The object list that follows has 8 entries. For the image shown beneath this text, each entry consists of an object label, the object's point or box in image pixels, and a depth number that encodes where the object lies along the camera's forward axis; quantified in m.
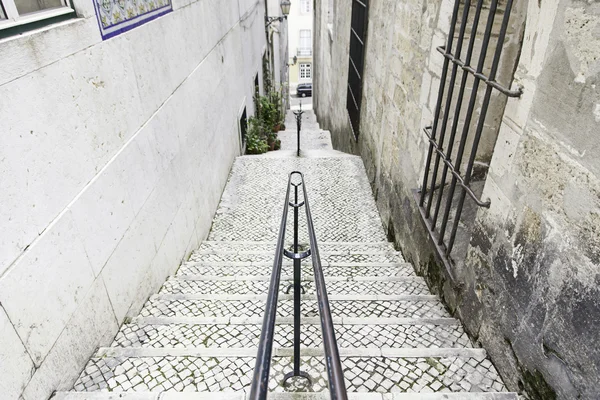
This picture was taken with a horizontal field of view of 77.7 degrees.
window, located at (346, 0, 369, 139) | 5.68
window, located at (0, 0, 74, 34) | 1.39
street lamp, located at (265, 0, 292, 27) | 10.39
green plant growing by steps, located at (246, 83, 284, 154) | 7.55
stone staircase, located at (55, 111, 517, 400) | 1.68
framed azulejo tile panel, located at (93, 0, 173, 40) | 2.03
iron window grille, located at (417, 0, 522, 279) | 1.75
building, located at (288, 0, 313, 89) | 25.78
